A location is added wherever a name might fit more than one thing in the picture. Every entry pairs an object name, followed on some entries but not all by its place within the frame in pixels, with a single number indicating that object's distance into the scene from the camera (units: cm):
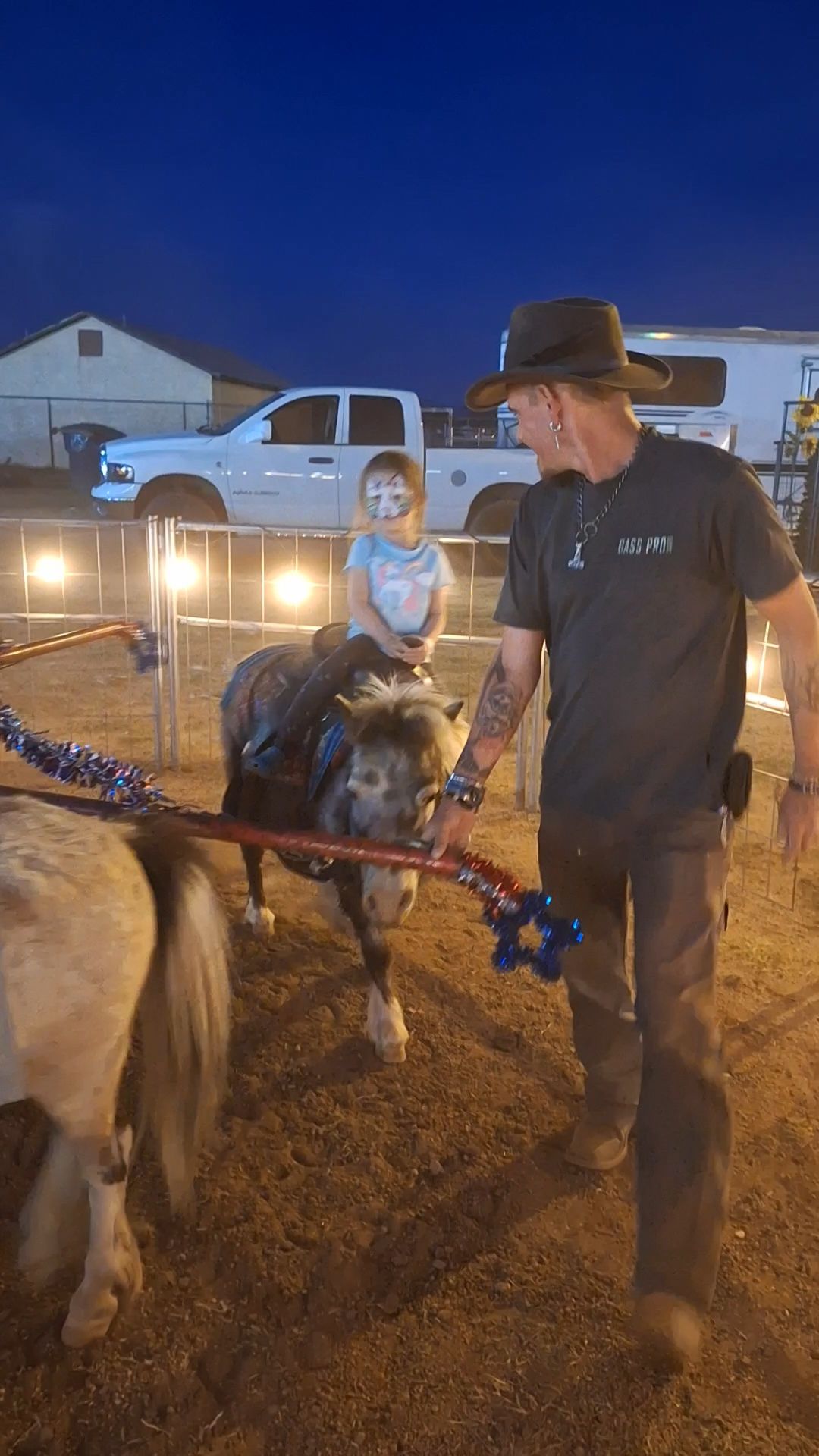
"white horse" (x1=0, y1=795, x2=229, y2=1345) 214
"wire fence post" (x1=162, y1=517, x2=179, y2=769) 634
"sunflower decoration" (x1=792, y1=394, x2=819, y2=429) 1285
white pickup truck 1319
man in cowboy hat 217
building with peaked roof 3291
